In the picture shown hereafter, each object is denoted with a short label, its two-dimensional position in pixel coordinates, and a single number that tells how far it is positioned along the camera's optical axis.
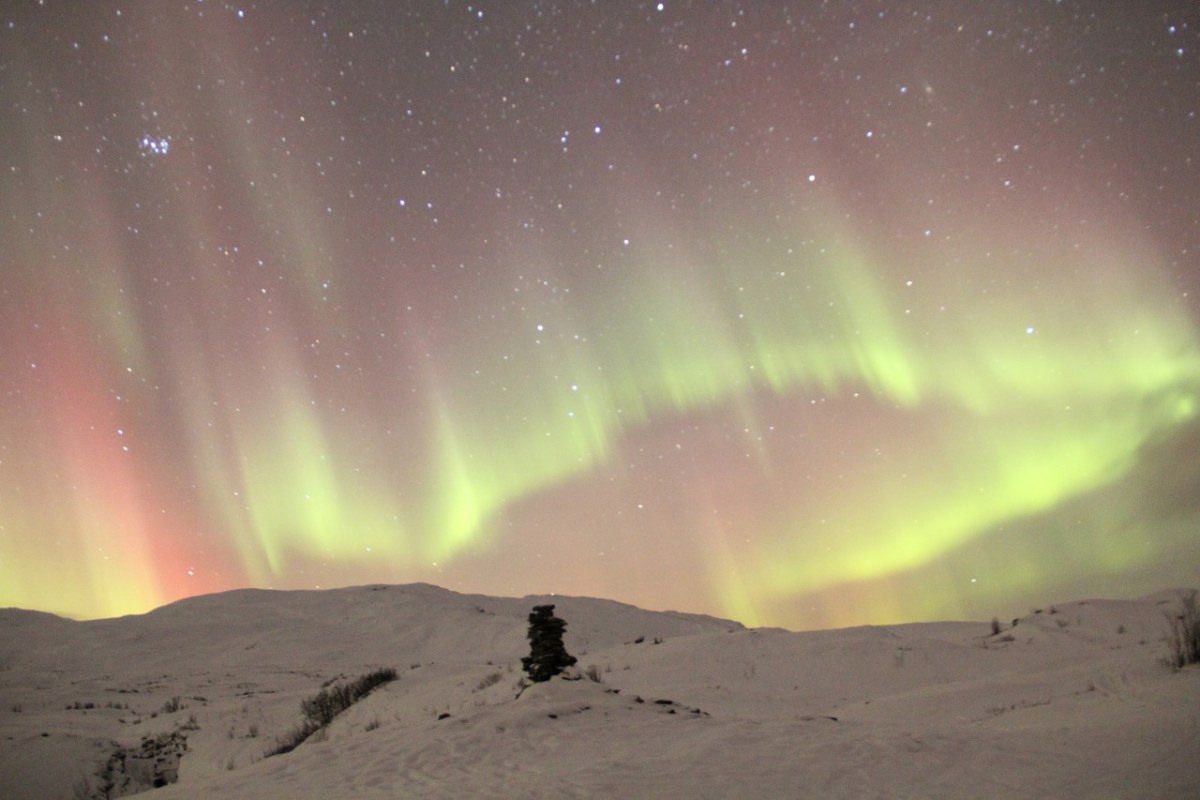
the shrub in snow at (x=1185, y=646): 9.49
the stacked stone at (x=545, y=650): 11.11
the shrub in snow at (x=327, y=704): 12.10
